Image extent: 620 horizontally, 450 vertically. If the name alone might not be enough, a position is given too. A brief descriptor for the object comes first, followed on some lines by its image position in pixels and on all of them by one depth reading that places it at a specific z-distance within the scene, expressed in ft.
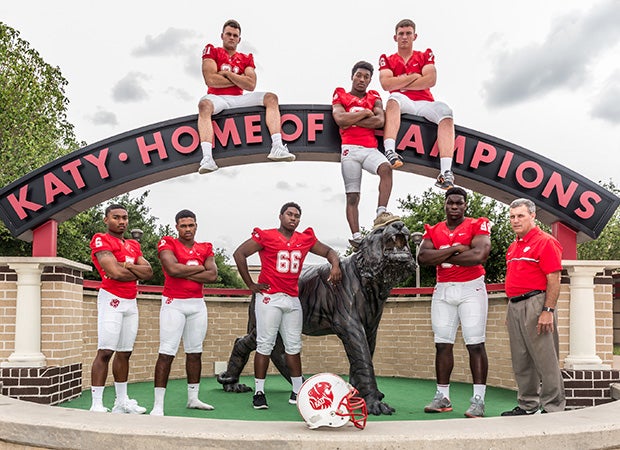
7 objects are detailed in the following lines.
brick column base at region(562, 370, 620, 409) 21.71
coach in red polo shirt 17.17
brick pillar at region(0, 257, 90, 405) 21.90
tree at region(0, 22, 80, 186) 58.23
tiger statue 18.42
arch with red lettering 22.47
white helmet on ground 12.23
